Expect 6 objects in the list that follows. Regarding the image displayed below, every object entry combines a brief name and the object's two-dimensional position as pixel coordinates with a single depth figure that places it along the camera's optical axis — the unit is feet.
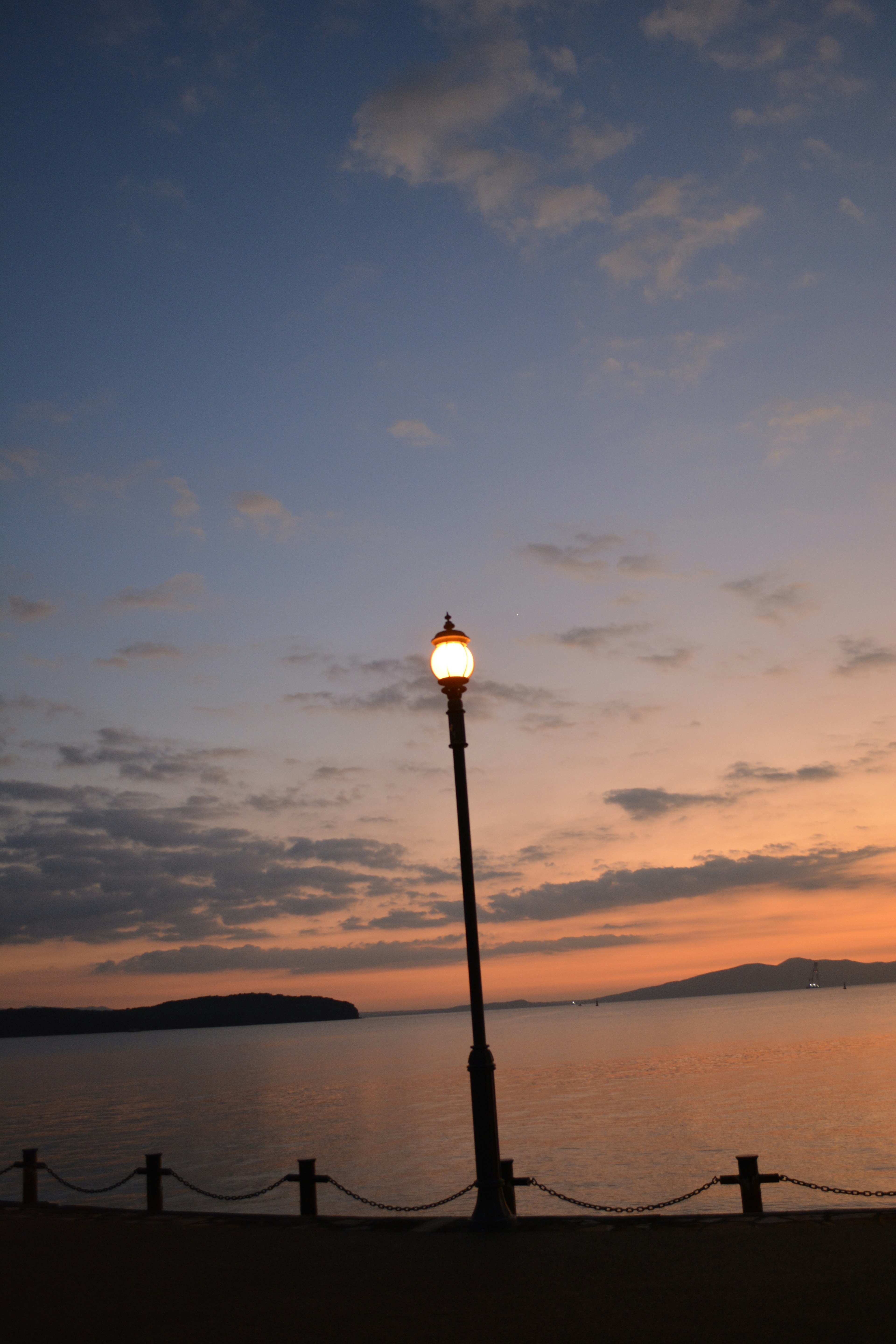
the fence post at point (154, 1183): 48.60
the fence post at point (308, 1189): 43.47
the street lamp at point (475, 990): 35.88
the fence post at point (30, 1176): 51.80
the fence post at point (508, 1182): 37.78
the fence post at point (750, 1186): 36.47
